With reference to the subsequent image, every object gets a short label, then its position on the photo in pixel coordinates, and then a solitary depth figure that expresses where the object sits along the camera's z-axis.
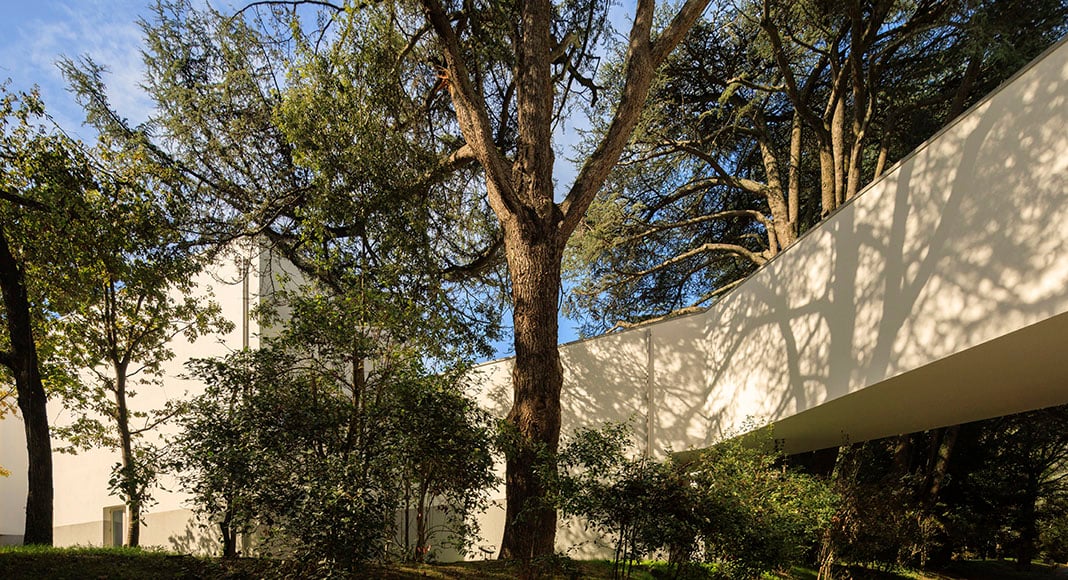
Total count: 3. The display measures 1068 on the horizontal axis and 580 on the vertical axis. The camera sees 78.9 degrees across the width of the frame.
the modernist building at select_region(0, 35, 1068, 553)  4.58
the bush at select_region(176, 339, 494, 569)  5.16
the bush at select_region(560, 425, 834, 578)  5.72
